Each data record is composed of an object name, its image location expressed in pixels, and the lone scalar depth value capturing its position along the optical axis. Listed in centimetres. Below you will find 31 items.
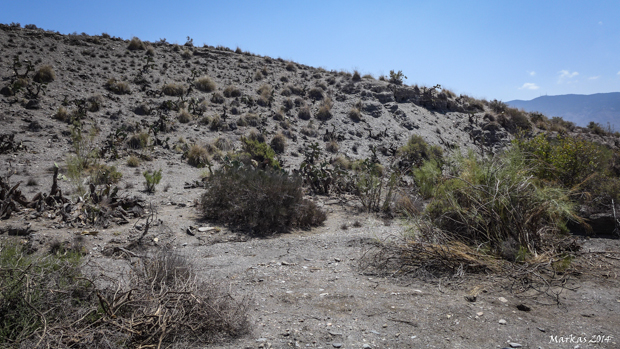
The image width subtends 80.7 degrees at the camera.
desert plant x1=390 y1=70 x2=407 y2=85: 2880
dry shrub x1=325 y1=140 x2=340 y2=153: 1992
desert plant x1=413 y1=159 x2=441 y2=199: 948
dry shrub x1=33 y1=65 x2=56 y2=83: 1882
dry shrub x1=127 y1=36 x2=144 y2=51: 2625
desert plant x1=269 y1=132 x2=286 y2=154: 1844
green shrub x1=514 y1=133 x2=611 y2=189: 841
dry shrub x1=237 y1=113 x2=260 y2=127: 2016
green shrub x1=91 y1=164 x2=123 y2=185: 993
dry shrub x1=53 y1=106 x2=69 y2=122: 1638
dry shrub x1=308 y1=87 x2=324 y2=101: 2589
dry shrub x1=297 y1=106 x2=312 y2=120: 2289
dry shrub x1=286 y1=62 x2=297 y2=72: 2969
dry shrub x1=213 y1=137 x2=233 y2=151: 1733
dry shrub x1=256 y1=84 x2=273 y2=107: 2308
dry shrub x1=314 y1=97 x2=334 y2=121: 2331
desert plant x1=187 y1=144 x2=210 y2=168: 1512
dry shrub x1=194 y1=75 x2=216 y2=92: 2320
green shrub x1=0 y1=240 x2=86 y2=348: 276
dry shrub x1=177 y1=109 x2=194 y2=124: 1903
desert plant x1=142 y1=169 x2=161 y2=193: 1008
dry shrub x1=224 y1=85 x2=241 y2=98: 2322
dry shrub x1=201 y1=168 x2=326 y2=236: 780
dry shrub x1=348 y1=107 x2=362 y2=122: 2377
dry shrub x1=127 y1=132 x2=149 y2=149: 1549
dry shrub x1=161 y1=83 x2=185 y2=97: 2152
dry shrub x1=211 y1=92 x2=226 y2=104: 2214
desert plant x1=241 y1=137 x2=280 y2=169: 1340
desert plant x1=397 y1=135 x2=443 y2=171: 1712
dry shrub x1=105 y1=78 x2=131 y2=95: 2017
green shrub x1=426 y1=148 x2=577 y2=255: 543
